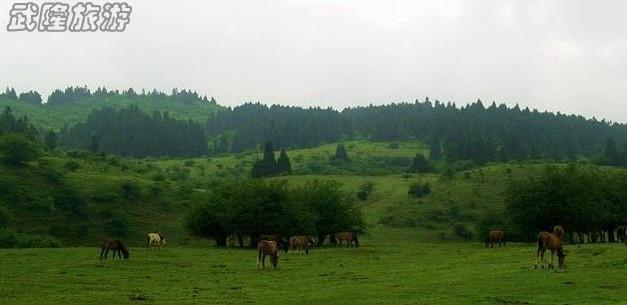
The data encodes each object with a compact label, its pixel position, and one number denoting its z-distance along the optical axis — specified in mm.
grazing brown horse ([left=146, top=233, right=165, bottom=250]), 66250
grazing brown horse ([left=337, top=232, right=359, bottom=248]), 77062
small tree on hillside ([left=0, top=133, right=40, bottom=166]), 144750
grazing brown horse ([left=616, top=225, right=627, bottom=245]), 71150
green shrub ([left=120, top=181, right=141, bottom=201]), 147500
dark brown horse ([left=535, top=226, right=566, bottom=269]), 37344
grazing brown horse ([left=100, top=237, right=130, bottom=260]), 51000
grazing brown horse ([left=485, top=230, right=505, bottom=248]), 73062
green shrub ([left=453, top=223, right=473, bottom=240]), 137000
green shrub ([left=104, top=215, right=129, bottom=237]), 122438
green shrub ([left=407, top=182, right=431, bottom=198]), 168600
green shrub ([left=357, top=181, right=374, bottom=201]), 175250
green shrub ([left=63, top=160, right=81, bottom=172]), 162725
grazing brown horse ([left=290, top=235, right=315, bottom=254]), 63594
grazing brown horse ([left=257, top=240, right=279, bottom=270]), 43656
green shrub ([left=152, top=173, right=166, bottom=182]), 174000
